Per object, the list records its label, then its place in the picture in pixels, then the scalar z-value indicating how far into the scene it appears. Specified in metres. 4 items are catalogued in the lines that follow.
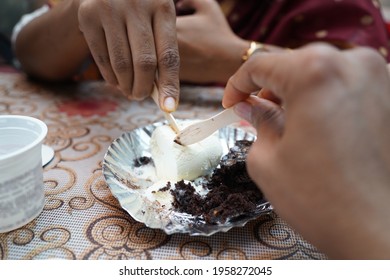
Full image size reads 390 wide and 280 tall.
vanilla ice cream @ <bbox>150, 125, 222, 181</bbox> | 0.54
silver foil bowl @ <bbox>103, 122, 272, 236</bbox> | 0.42
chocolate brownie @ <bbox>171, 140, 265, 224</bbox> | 0.44
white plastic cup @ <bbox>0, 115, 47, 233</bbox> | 0.40
